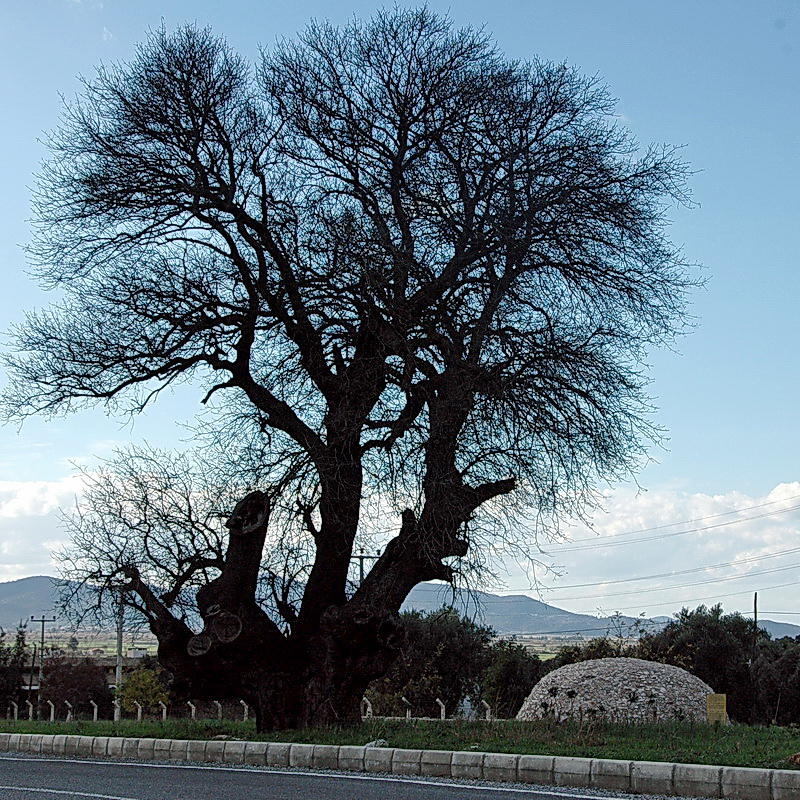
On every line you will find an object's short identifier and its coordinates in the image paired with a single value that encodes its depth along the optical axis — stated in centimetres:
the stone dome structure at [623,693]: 2073
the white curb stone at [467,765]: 1202
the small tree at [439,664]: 3369
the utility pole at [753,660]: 3186
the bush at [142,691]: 4250
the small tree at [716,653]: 3222
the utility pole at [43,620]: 7974
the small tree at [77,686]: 4928
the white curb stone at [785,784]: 990
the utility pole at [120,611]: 1711
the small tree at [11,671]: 4842
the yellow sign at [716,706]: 1667
